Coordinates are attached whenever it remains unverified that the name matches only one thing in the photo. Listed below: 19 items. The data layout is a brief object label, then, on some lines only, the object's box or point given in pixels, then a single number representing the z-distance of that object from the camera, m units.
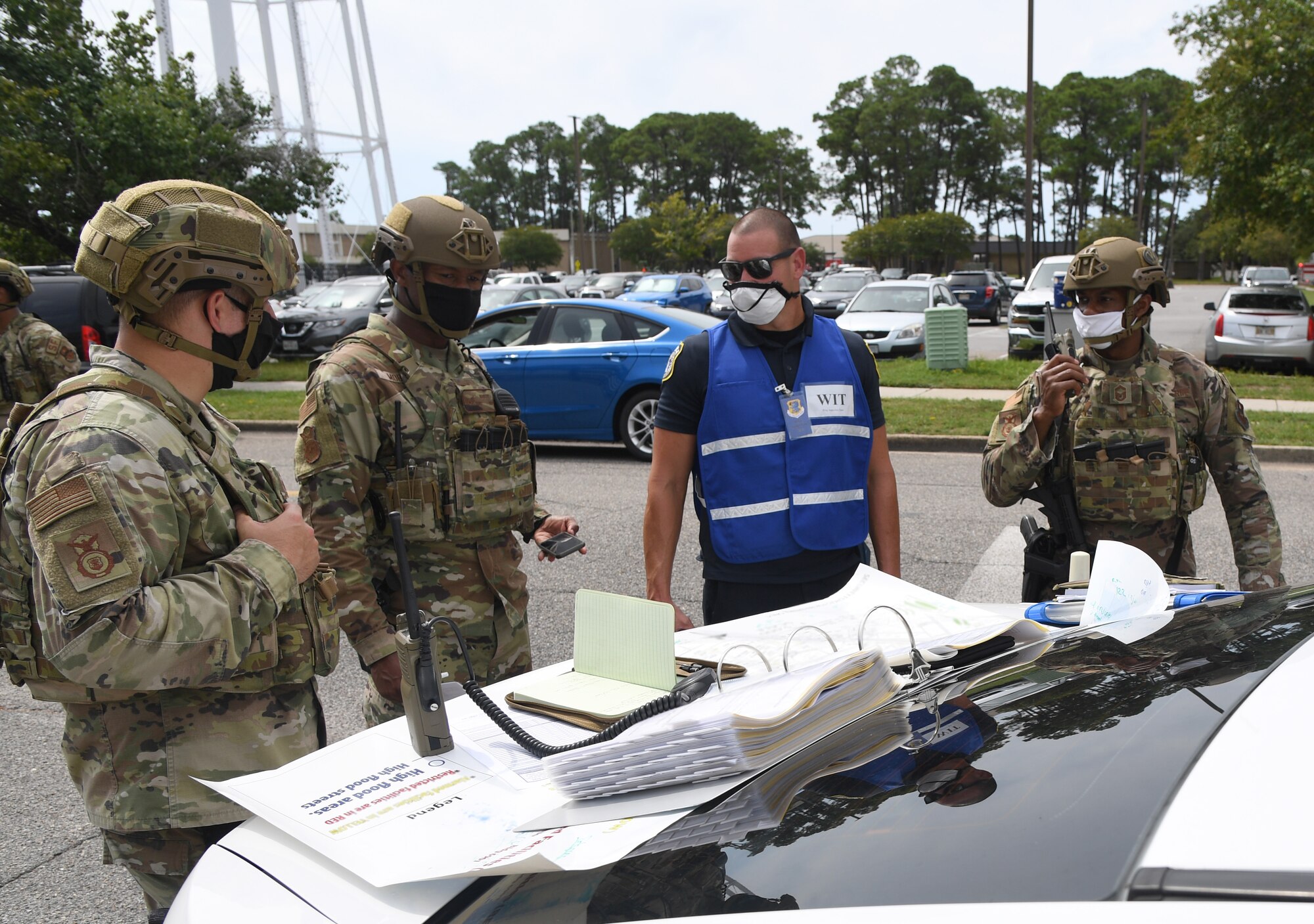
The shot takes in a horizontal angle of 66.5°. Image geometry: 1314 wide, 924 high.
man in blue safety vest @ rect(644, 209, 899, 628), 2.92
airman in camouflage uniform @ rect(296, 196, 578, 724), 2.63
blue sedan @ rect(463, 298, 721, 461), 10.03
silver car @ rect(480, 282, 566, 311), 22.97
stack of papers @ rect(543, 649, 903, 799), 1.42
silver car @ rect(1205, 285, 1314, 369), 16.14
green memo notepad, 1.83
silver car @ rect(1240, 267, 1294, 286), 40.34
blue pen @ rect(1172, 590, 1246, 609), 2.20
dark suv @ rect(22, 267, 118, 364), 11.34
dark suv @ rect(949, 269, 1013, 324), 32.44
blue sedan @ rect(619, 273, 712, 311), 25.30
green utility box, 15.60
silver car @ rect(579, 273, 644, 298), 33.16
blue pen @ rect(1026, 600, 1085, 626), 2.24
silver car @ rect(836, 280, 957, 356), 17.56
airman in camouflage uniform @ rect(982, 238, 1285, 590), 3.13
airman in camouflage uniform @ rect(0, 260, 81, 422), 6.15
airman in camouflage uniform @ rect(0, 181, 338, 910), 1.72
